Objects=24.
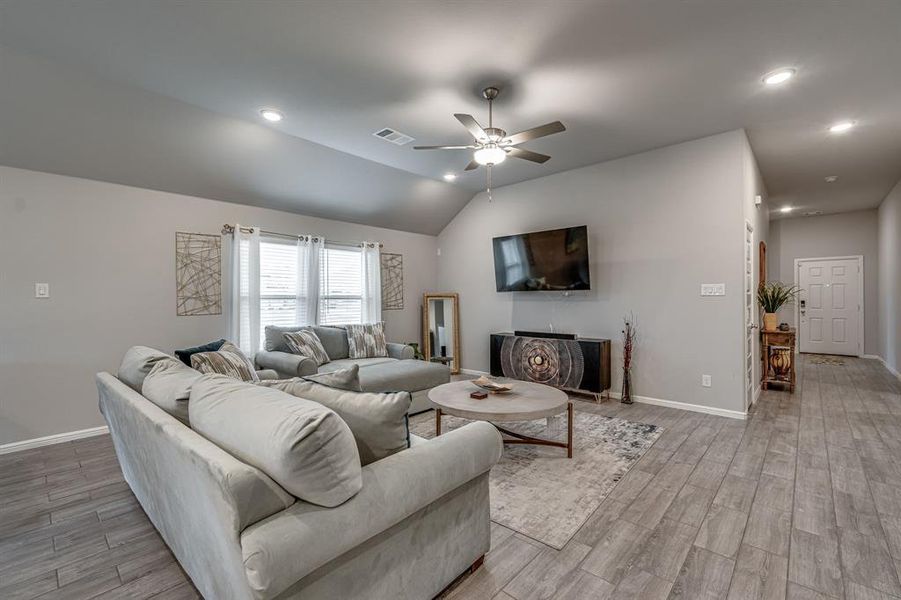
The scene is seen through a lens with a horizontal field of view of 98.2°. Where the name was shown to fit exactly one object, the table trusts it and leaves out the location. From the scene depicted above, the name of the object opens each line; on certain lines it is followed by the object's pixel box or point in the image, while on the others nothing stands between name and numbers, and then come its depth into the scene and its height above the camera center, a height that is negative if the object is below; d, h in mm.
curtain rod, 4438 +829
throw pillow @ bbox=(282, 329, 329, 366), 4305 -496
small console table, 4898 -787
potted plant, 4918 -59
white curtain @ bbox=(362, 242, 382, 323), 5809 +186
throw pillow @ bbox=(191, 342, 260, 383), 2967 -483
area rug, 2207 -1237
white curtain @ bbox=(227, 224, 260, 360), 4496 +164
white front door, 7398 -198
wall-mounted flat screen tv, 4789 +495
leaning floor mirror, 6418 -427
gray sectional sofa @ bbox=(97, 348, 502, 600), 1089 -656
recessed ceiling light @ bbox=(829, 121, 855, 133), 3727 +1644
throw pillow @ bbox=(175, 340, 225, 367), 3002 -394
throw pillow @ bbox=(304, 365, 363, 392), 1732 -355
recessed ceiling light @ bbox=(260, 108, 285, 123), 3389 +1650
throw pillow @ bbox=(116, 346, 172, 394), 2172 -364
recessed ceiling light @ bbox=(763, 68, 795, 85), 2852 +1639
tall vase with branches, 4539 -649
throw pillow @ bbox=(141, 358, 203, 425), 1669 -390
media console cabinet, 4586 -779
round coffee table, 2654 -762
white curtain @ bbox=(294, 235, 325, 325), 5098 +285
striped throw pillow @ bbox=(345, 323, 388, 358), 4859 -523
